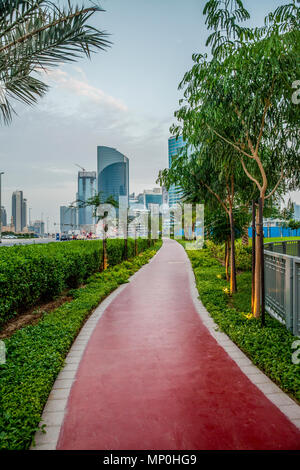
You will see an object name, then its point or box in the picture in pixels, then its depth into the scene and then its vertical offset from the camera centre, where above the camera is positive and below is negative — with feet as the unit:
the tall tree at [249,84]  14.40 +8.49
